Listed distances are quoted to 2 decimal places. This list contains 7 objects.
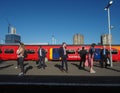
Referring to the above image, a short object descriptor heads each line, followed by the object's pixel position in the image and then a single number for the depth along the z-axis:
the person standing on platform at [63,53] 5.80
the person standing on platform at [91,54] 5.65
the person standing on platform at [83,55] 6.93
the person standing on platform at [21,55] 5.06
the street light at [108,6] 8.50
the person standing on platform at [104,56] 7.66
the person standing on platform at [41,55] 7.02
